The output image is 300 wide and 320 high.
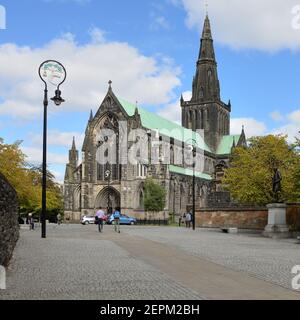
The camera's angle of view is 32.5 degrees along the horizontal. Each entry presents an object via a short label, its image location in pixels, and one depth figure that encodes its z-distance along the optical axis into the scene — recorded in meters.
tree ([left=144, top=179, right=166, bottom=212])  67.88
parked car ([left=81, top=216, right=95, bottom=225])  61.01
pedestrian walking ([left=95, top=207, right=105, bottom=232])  30.72
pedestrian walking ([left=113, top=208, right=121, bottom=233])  30.66
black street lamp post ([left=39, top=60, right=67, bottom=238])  21.14
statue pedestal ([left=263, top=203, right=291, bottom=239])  28.64
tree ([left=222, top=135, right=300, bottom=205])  37.72
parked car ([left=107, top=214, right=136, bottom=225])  58.84
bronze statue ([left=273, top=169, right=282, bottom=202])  29.88
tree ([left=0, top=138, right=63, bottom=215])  42.26
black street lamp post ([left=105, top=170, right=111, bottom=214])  77.51
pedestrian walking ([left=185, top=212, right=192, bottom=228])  46.47
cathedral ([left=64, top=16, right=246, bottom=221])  74.44
